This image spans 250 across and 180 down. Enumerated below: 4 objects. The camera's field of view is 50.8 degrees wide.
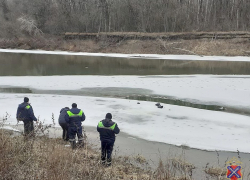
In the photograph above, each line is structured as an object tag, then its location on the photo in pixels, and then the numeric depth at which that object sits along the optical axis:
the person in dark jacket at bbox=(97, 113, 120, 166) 5.97
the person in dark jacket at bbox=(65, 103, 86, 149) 6.89
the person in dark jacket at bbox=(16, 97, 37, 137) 7.54
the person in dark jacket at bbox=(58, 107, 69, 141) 7.31
